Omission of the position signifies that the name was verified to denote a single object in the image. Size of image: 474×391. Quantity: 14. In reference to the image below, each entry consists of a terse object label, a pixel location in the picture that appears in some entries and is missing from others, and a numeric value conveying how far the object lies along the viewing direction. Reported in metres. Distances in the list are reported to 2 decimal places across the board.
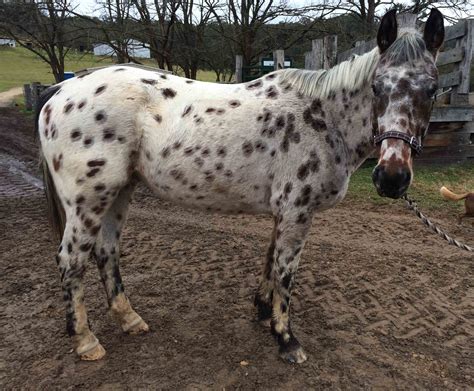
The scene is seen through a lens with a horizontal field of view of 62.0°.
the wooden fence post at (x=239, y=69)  13.77
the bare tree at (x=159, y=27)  12.80
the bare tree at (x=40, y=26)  15.30
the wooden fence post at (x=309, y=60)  9.32
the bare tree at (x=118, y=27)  12.87
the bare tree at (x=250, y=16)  14.07
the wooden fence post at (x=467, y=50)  7.78
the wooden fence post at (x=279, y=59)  10.75
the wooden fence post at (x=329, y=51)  8.49
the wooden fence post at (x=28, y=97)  20.83
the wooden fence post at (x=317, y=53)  8.74
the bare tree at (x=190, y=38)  14.34
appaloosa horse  2.84
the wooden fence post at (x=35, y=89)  19.80
